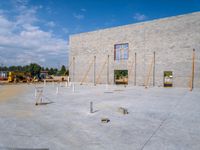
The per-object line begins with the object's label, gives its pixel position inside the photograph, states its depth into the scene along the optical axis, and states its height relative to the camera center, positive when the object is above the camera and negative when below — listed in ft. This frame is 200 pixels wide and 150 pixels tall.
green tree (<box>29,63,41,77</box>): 262.67 +10.67
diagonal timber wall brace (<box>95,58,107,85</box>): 101.40 -0.69
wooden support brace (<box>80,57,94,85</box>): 106.46 +0.54
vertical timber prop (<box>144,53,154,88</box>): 82.47 +1.56
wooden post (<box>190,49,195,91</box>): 70.85 -0.27
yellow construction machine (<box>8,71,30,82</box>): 123.65 -1.98
